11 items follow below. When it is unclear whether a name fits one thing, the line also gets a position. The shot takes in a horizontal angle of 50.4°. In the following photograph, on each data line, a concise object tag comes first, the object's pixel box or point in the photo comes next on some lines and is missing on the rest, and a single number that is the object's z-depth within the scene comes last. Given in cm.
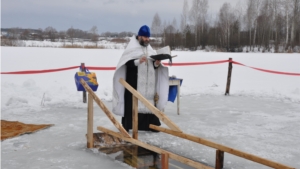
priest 463
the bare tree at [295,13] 3023
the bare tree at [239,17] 3991
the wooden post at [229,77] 908
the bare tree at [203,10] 4349
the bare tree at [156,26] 4991
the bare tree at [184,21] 4439
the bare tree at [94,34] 5105
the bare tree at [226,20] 3892
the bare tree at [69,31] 5943
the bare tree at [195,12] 4365
